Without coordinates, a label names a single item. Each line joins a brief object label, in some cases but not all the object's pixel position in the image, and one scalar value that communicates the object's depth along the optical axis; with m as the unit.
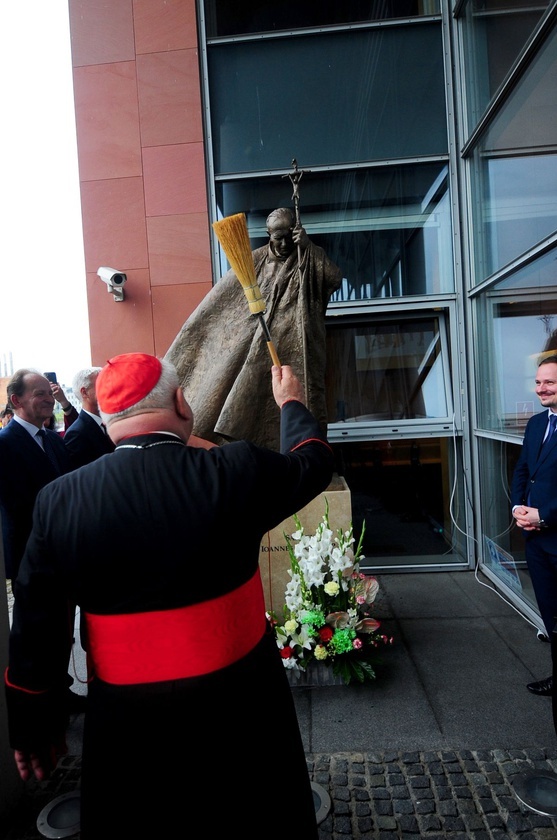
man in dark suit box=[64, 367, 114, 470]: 3.21
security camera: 4.88
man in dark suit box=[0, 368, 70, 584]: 2.79
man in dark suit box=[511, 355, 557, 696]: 2.91
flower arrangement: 3.00
